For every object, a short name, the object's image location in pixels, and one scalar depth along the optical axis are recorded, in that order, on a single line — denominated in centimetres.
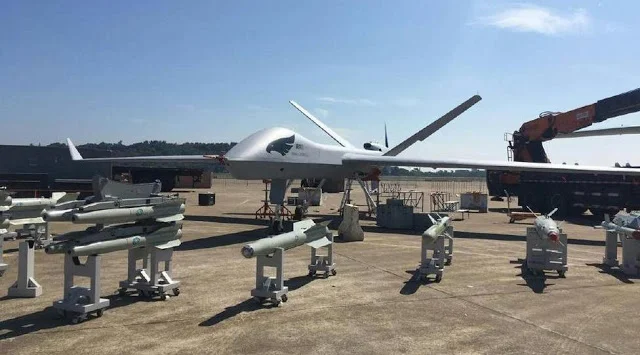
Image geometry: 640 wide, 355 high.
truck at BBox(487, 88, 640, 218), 2523
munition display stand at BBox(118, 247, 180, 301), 903
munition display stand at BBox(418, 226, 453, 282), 1105
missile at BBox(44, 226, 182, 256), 777
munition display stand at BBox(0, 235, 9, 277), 1076
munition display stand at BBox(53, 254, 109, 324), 764
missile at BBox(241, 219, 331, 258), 852
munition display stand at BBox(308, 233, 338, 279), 1122
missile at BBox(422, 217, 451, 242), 1113
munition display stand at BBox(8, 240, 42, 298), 904
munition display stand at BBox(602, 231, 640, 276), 1228
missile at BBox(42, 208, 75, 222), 831
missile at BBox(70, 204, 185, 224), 825
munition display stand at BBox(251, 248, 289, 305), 870
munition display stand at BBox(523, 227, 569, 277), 1195
